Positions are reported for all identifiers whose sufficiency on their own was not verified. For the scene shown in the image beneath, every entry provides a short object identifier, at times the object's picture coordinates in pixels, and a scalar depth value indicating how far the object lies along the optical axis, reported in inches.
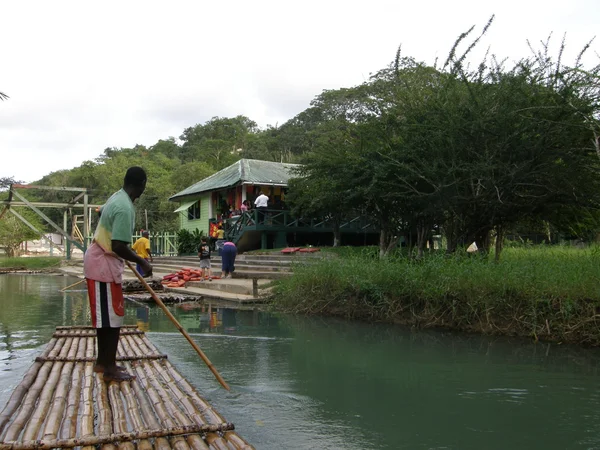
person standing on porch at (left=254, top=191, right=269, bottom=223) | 807.7
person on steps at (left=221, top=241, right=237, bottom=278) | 616.1
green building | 838.5
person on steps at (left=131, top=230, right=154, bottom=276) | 539.8
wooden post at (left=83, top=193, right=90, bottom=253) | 962.5
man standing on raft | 174.2
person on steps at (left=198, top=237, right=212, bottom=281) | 609.3
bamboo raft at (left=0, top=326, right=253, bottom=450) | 125.9
